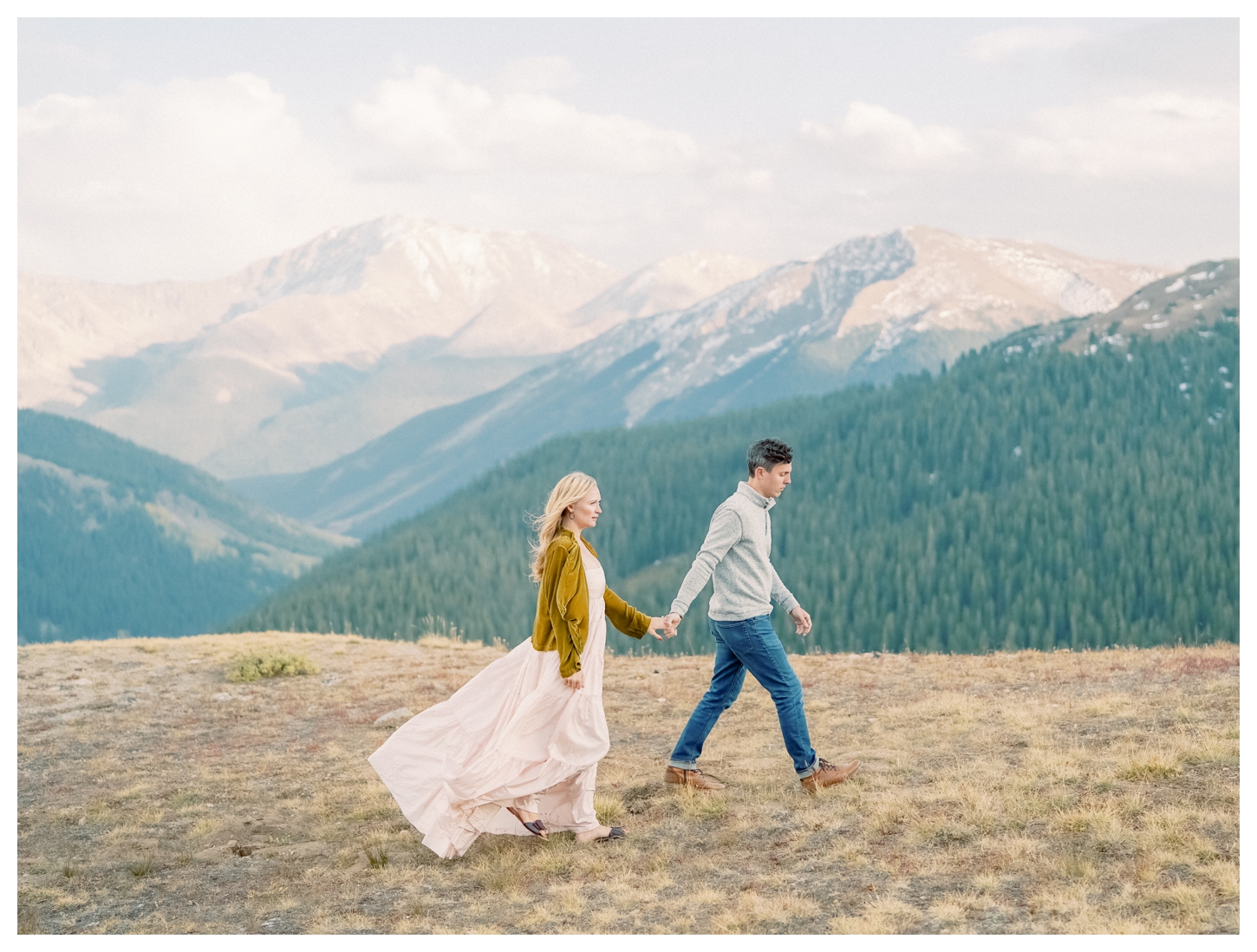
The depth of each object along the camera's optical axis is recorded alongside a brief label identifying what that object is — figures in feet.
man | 36.40
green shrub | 69.46
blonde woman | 35.09
